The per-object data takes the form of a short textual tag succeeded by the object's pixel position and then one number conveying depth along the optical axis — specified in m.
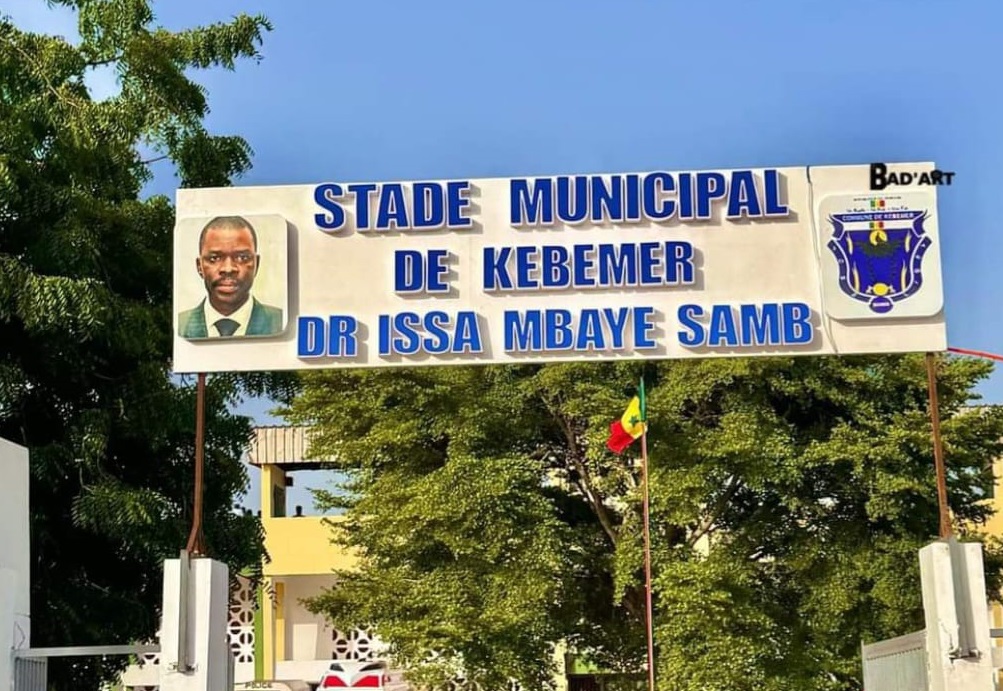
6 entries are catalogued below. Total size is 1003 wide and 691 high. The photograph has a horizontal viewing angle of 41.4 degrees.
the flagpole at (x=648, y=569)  18.95
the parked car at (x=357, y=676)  31.28
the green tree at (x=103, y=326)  10.41
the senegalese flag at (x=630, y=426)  18.66
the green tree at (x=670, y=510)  19.30
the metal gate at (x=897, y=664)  6.95
